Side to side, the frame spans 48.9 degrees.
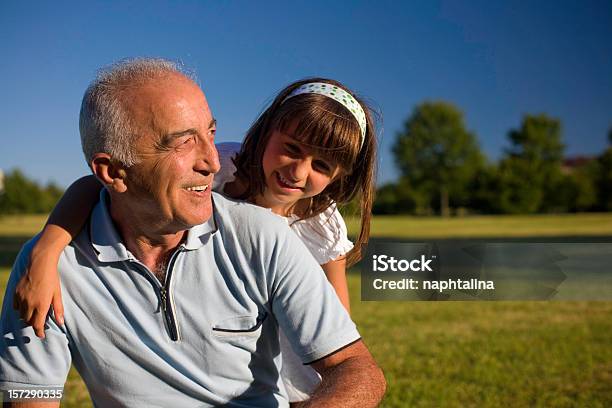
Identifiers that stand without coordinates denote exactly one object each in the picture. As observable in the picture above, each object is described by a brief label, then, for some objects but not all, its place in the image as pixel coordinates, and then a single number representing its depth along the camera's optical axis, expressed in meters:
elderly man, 1.93
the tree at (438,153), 66.69
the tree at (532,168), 55.84
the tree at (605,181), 53.81
